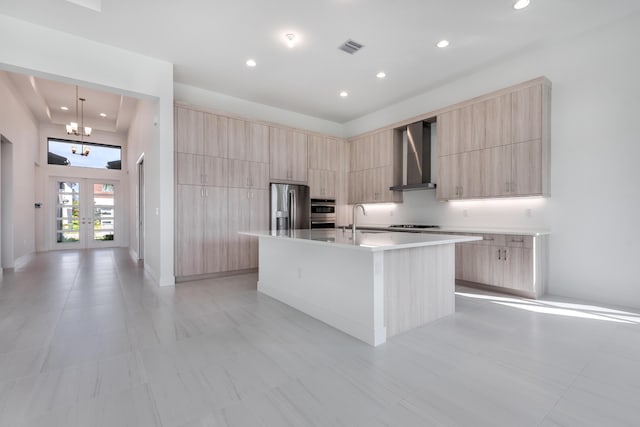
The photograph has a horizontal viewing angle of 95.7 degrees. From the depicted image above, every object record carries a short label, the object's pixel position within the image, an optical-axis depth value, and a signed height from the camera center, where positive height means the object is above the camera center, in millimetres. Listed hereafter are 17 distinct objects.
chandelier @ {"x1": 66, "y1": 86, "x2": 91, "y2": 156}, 6694 +1967
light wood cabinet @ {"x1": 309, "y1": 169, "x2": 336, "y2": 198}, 6070 +591
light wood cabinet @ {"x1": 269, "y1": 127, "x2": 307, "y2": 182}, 5504 +1096
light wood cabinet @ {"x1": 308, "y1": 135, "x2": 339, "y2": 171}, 6051 +1236
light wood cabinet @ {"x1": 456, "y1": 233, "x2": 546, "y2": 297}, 3545 -683
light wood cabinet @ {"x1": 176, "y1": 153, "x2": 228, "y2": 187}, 4527 +664
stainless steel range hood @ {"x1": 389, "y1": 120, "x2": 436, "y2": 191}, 5188 +977
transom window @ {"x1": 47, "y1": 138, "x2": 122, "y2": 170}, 8336 +1705
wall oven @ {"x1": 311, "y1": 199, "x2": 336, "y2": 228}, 6098 -57
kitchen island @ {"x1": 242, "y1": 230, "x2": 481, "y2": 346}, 2352 -664
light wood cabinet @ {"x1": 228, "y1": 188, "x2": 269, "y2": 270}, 4996 -186
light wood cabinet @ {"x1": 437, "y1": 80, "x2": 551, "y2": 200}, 3701 +923
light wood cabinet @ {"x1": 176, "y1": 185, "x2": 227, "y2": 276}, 4492 -309
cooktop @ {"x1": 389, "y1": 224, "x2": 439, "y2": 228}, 5177 -286
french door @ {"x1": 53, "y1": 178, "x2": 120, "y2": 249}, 8516 -88
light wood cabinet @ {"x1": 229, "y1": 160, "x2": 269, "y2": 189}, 5027 +652
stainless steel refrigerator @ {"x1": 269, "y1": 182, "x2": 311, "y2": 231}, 5465 +70
